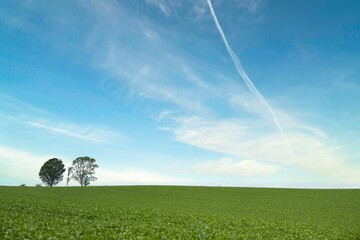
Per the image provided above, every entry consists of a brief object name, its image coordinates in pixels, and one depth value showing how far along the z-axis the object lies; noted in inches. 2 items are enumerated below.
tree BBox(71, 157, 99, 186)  4281.5
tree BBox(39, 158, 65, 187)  4485.7
